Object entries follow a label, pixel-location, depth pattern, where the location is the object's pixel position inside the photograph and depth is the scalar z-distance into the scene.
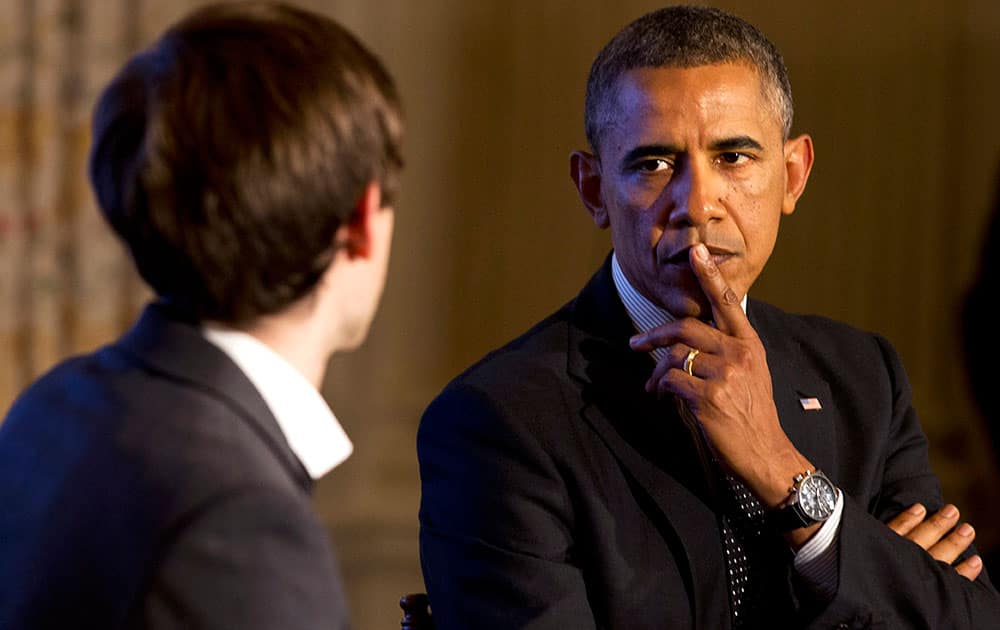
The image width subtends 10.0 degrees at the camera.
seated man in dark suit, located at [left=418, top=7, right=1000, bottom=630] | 4.16
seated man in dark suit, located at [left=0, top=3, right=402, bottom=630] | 3.76
